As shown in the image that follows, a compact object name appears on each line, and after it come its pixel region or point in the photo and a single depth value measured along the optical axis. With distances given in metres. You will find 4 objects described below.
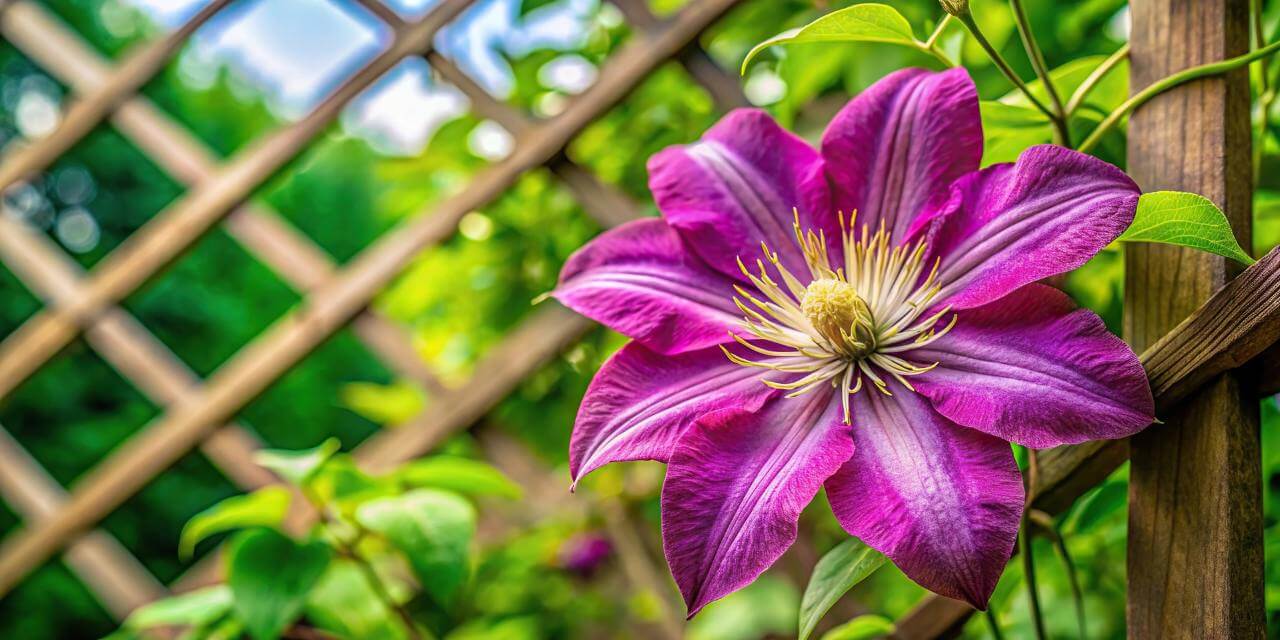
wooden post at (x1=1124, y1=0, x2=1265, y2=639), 0.35
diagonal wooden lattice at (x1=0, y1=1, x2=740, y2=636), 1.21
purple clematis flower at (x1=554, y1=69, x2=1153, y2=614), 0.34
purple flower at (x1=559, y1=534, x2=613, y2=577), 1.34
